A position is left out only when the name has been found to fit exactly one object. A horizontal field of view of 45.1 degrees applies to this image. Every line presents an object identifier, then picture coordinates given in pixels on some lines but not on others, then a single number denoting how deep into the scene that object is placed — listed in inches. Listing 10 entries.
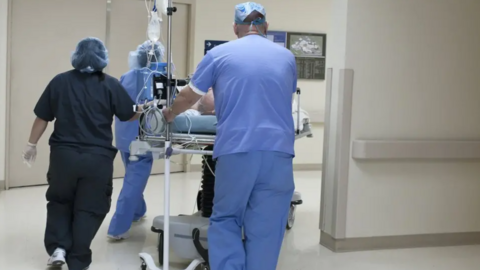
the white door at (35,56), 220.8
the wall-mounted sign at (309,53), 294.7
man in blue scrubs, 100.0
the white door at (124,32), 248.4
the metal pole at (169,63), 109.7
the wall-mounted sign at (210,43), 161.9
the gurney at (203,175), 113.8
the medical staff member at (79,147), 122.9
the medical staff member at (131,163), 149.6
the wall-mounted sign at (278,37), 288.4
